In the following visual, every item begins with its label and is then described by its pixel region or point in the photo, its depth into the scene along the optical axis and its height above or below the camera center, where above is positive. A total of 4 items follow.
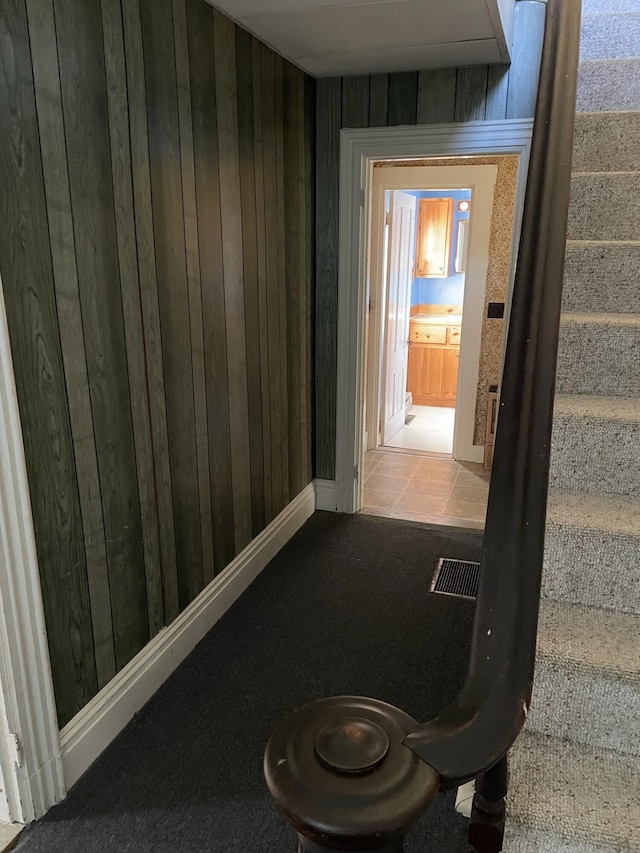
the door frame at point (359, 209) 3.04 +0.29
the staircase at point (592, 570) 1.13 -0.67
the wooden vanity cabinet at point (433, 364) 6.29 -0.96
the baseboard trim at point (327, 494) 3.78 -1.34
